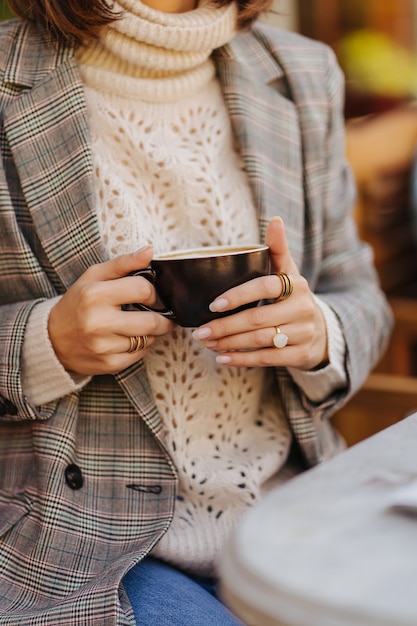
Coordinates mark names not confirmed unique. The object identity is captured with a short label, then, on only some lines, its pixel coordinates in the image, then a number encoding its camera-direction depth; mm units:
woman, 1102
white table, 663
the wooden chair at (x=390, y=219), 1785
